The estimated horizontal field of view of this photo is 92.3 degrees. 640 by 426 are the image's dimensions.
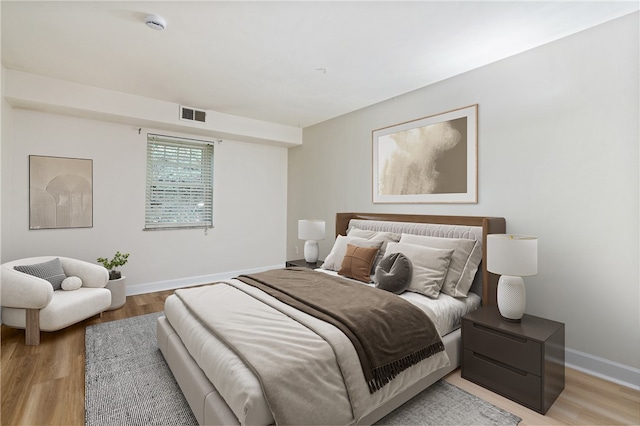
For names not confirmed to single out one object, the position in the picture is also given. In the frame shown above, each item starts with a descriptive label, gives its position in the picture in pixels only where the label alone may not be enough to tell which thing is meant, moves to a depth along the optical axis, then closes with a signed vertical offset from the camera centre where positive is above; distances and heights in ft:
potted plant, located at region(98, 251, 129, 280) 12.23 -2.07
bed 4.61 -2.52
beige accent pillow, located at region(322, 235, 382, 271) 10.57 -1.28
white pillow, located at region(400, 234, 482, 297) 8.61 -1.41
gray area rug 5.98 -3.97
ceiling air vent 13.70 +4.46
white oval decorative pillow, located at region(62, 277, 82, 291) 10.48 -2.46
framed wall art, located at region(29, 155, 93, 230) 11.55 +0.76
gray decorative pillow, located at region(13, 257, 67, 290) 9.80 -1.95
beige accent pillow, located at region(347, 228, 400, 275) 10.34 -0.82
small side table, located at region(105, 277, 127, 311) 11.75 -3.09
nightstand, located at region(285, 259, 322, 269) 12.96 -2.19
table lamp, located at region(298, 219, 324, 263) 13.28 -0.97
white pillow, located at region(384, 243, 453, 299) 8.38 -1.52
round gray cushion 8.51 -1.68
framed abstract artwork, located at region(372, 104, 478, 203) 10.06 +2.02
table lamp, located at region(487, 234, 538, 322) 6.88 -1.14
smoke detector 7.34 +4.63
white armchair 8.78 -2.79
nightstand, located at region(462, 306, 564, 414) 6.28 -3.10
